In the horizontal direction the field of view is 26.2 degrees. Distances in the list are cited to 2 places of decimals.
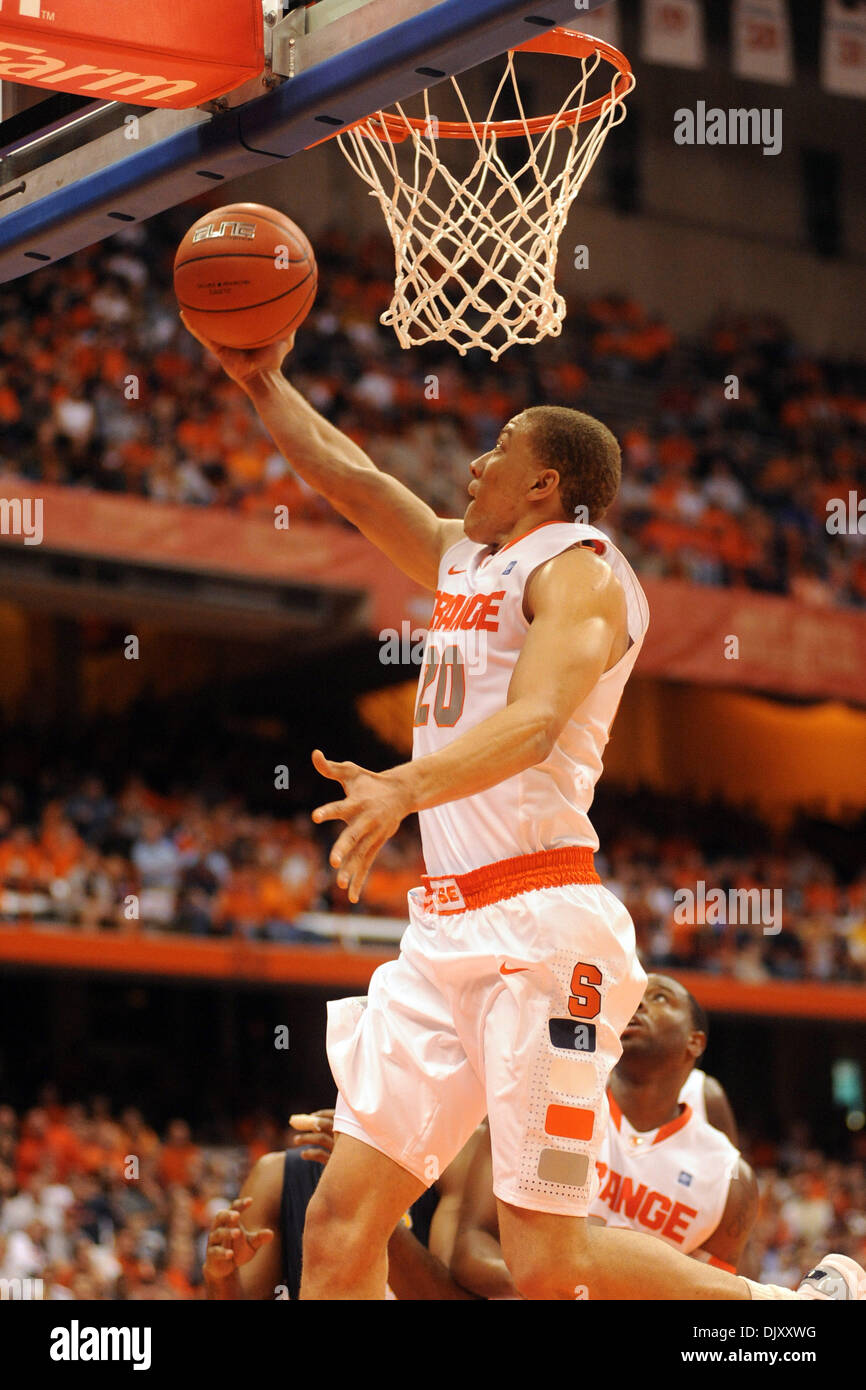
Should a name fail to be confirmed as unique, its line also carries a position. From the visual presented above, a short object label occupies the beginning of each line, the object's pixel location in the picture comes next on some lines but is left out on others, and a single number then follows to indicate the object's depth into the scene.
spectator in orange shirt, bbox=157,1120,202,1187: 11.05
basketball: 4.30
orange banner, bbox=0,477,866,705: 13.20
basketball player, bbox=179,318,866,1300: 3.41
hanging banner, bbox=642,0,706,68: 15.32
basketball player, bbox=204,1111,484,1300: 3.96
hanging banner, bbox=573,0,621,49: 13.23
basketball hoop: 4.65
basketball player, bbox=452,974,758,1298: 4.73
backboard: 3.41
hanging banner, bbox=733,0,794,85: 15.60
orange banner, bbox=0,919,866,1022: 12.05
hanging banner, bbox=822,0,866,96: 15.91
